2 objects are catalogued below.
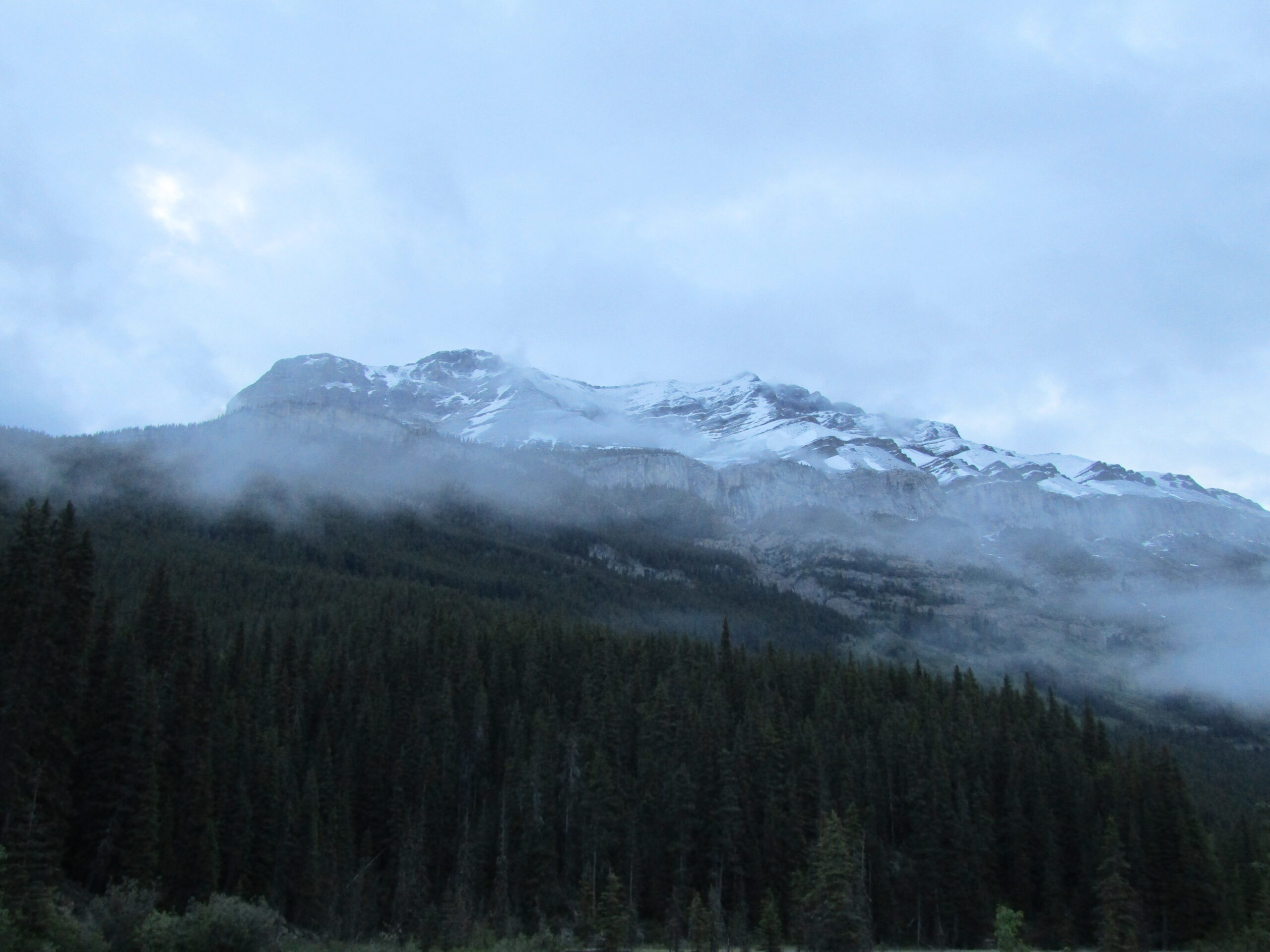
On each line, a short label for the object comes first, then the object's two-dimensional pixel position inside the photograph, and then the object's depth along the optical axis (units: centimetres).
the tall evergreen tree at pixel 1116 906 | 6781
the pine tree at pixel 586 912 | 6719
